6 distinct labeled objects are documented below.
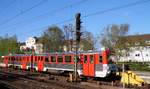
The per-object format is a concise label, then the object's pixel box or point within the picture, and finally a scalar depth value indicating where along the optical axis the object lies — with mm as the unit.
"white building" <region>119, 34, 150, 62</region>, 79688
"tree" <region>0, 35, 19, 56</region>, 105350
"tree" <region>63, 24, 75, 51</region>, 78475
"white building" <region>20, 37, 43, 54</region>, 149925
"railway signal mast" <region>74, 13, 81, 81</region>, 24766
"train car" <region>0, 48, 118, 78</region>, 27264
